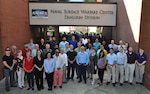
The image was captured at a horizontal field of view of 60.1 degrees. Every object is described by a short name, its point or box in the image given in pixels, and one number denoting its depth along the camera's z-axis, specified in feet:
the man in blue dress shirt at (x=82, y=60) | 19.10
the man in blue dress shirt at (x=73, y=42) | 25.36
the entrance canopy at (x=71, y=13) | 29.53
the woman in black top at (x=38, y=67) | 17.04
